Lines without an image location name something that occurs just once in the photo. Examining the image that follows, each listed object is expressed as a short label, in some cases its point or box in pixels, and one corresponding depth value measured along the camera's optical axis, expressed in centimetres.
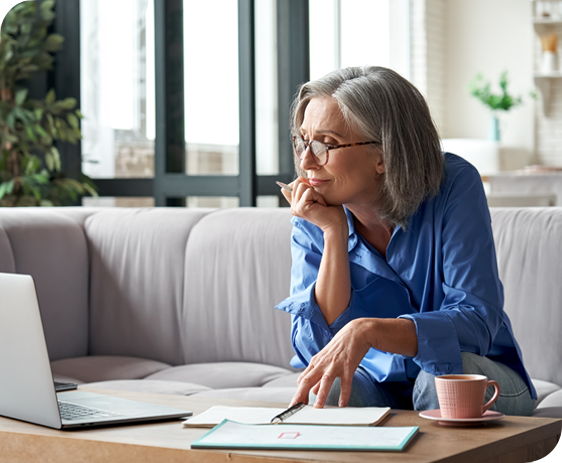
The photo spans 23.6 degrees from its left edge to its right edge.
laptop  232
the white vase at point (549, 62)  1084
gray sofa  374
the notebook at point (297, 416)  228
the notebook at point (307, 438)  213
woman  262
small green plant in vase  1081
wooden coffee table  211
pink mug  226
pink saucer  226
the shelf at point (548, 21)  1073
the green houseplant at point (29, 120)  567
